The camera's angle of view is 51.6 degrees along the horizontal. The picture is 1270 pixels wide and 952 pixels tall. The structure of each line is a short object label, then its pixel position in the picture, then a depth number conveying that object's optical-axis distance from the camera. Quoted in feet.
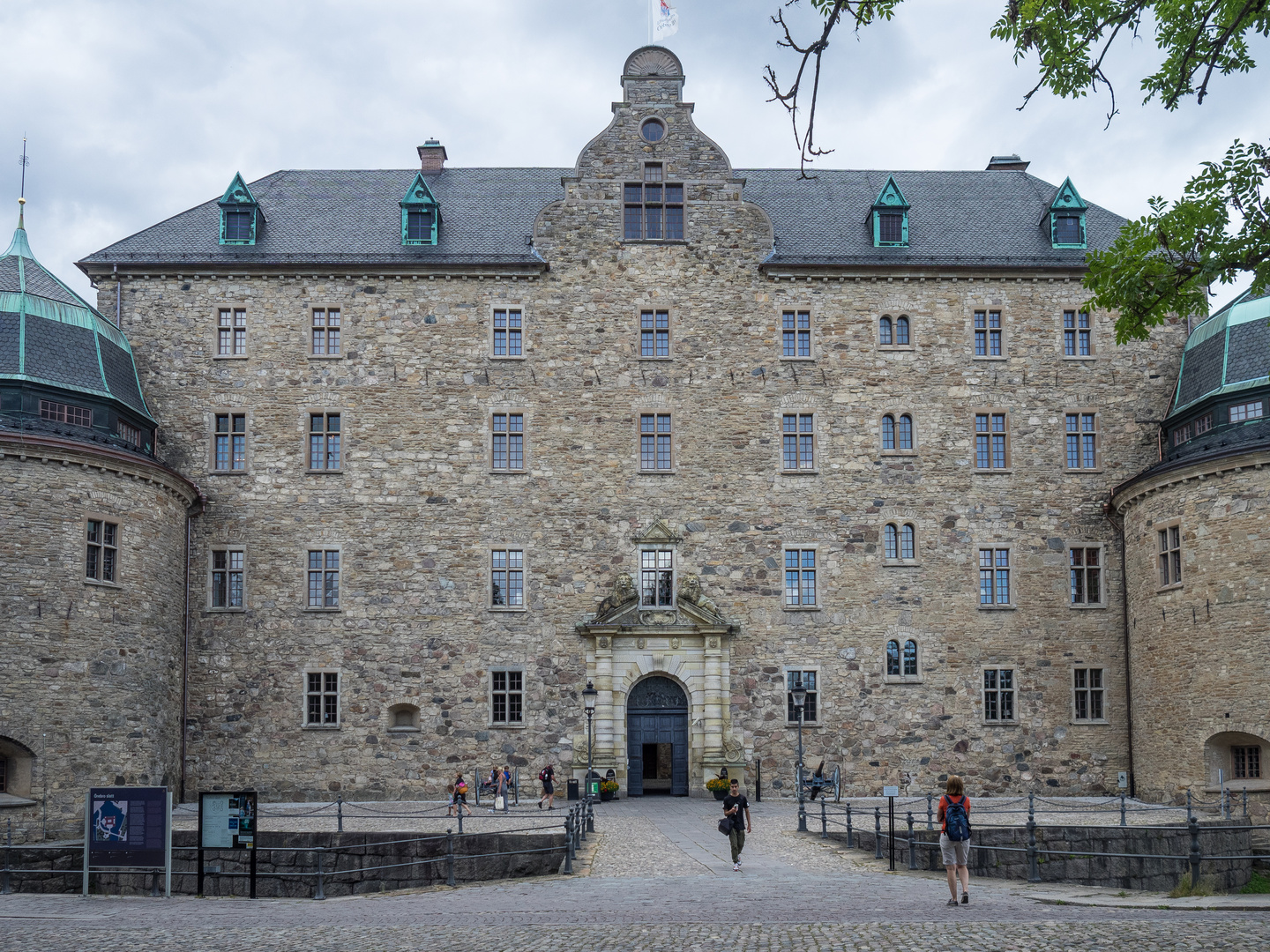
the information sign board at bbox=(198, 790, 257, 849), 60.70
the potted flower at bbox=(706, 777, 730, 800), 99.60
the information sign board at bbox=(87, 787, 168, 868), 60.64
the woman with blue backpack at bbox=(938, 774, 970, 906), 50.24
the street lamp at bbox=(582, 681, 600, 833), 95.91
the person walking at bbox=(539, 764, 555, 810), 96.32
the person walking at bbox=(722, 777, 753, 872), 62.95
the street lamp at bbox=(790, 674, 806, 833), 91.30
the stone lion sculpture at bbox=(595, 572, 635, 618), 105.70
